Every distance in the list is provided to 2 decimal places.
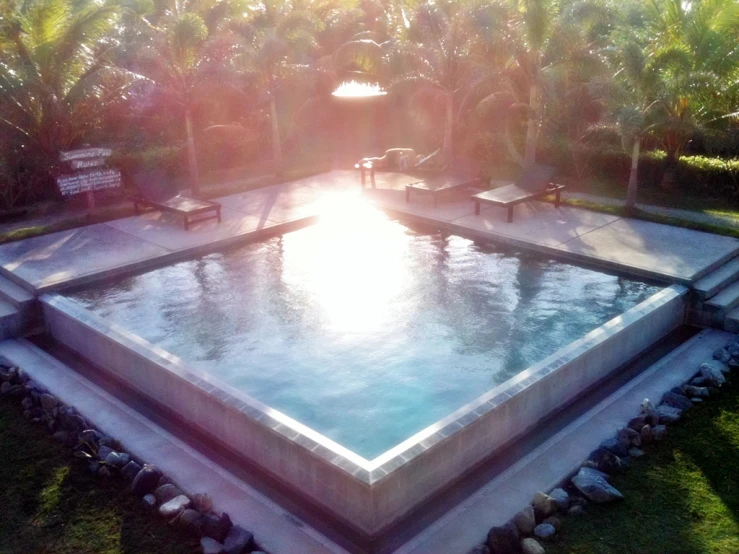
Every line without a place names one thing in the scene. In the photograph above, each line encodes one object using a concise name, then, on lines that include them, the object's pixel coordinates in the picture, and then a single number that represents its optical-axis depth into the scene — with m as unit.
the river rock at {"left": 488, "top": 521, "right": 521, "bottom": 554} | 5.41
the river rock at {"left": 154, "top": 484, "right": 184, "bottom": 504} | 6.09
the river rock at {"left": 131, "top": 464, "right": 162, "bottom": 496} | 6.25
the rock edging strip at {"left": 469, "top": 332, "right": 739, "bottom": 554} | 5.48
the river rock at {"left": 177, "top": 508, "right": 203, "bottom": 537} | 5.72
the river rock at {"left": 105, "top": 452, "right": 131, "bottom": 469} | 6.57
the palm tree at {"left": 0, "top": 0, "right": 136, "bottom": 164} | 13.40
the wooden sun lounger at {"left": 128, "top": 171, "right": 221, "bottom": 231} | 13.05
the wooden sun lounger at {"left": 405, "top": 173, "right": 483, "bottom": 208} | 13.90
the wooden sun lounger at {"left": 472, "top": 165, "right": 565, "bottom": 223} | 13.06
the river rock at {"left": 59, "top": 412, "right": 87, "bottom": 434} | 7.20
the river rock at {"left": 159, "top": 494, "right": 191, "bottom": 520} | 5.88
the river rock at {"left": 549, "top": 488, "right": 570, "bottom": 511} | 5.91
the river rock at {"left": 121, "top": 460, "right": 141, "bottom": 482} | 6.44
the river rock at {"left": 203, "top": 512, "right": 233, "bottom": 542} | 5.62
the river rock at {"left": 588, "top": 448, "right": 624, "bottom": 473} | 6.37
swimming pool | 7.48
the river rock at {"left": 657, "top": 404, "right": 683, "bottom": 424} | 7.12
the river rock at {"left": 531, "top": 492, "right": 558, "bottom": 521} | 5.81
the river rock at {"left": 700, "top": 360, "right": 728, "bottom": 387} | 7.81
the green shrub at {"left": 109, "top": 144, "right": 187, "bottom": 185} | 14.97
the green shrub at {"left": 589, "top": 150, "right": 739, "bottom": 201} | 13.94
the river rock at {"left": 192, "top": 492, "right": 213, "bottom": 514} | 5.93
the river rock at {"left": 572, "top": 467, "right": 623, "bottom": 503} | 5.95
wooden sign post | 13.16
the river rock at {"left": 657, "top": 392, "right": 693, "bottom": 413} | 7.38
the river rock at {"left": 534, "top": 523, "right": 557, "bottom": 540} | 5.56
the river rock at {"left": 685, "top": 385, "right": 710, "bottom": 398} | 7.58
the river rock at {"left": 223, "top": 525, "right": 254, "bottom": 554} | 5.43
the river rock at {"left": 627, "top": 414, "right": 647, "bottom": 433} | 6.96
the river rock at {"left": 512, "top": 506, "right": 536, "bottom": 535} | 5.60
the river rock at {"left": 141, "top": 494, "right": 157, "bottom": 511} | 6.05
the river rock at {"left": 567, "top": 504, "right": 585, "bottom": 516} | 5.84
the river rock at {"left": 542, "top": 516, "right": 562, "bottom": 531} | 5.66
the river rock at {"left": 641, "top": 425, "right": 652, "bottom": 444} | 6.81
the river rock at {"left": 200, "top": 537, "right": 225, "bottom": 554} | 5.45
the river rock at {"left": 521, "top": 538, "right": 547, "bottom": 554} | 5.37
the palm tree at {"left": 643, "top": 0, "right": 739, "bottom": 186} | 12.16
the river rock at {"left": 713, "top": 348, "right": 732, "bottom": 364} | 8.27
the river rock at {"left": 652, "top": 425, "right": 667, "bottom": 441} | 6.84
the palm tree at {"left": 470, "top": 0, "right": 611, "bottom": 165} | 13.88
